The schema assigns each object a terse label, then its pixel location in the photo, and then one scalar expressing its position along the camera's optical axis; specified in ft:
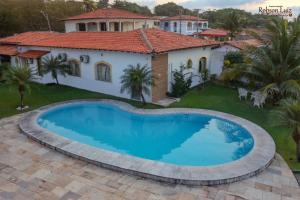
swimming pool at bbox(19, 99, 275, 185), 32.28
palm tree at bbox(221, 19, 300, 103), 49.21
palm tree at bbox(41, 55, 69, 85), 70.44
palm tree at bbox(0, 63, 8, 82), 81.97
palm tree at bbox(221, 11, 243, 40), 140.26
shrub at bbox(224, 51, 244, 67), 75.55
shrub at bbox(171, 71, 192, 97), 64.18
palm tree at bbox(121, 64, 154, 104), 55.01
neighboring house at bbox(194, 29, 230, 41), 154.38
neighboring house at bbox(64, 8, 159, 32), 93.61
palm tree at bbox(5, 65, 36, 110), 52.95
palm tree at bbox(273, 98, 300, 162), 32.68
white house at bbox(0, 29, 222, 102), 60.39
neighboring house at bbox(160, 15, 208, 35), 188.14
